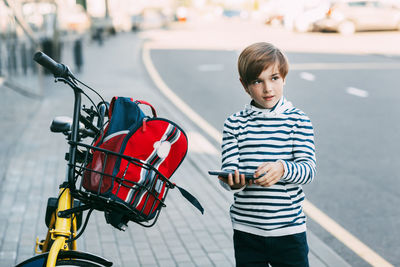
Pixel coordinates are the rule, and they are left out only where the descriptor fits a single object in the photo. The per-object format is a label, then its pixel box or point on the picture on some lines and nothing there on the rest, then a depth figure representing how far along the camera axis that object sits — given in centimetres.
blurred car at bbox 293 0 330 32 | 2807
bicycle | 212
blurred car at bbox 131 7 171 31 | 3805
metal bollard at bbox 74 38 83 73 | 1670
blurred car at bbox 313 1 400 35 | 2691
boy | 243
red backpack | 211
